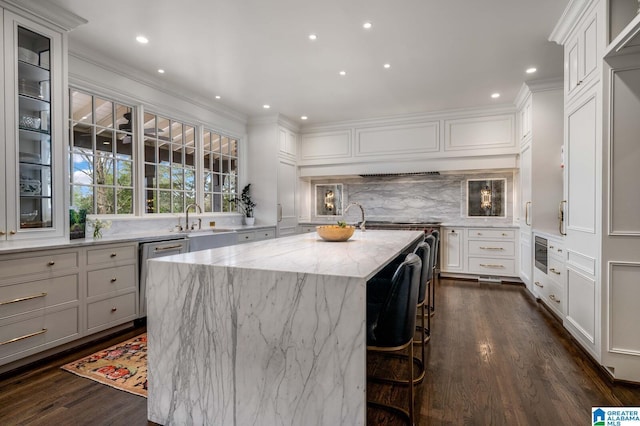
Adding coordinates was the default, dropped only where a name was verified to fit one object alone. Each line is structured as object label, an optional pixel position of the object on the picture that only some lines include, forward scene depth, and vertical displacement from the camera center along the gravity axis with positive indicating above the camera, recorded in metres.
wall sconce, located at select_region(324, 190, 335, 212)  6.79 +0.19
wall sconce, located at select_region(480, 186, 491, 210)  5.70 +0.18
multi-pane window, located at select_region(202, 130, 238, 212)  5.28 +0.64
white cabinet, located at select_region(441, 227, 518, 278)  5.18 -0.66
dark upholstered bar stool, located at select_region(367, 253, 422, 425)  1.63 -0.51
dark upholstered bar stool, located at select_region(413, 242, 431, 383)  2.27 -0.45
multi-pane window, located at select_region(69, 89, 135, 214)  3.52 +0.62
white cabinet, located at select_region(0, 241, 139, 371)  2.39 -0.67
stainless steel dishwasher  3.33 -0.42
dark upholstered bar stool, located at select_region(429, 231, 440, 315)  3.33 -1.08
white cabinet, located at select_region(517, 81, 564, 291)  4.23 +0.68
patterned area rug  2.24 -1.13
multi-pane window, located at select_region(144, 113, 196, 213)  4.29 +0.62
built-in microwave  3.80 -0.52
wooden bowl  2.77 -0.19
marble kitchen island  1.41 -0.59
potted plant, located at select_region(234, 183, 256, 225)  5.91 +0.13
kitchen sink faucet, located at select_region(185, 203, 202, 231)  4.57 -0.02
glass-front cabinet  2.54 +0.64
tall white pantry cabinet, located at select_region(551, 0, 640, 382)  2.22 +0.09
